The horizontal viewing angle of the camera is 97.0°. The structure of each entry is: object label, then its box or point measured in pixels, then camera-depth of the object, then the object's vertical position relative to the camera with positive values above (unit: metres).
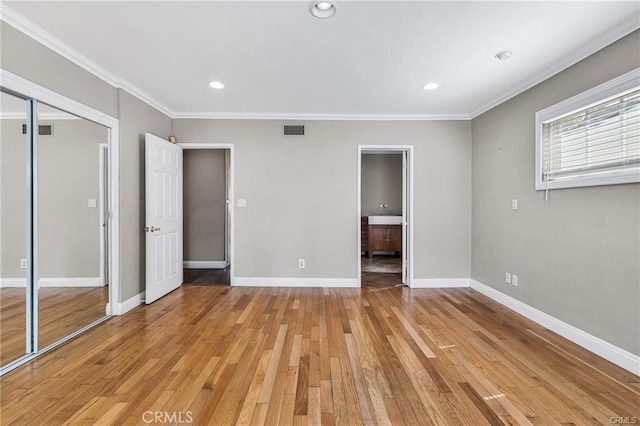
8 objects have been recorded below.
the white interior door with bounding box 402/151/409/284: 4.34 -0.05
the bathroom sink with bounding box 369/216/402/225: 6.35 -0.17
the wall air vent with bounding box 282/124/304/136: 4.23 +1.25
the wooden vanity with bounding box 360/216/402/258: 6.34 -0.57
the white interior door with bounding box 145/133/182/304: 3.44 -0.04
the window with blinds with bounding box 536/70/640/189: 2.11 +0.64
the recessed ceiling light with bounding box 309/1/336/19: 1.87 +1.39
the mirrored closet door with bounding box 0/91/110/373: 2.20 -0.12
